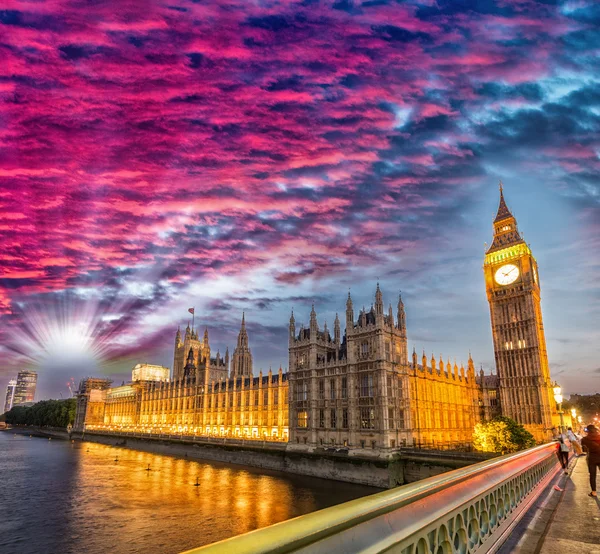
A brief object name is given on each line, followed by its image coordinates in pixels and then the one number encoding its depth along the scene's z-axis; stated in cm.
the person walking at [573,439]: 1968
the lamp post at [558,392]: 4120
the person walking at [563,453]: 1742
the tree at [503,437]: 5940
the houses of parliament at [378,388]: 6956
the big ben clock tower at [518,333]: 9394
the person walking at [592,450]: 1186
